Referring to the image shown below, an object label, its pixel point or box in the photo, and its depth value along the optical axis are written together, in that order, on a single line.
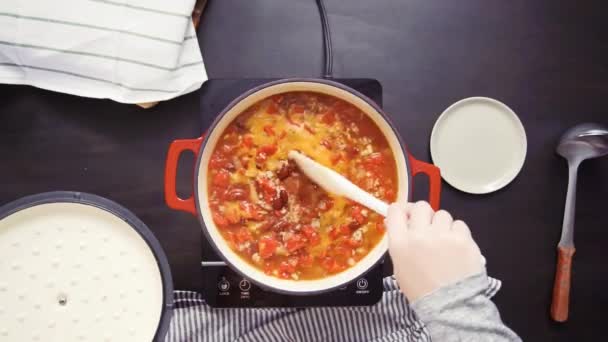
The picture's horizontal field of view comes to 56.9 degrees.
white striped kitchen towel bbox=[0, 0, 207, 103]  1.19
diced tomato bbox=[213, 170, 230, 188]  1.16
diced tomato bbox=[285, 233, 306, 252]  1.16
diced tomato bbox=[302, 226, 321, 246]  1.16
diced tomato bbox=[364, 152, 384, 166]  1.18
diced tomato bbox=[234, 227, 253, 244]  1.17
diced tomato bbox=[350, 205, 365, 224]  1.17
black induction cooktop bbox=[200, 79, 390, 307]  1.22
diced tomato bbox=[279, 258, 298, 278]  1.17
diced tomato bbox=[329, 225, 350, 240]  1.17
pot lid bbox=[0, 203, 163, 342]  1.01
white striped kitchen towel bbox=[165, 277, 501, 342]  1.26
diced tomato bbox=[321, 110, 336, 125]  1.18
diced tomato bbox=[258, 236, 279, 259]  1.16
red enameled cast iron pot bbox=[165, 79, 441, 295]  1.09
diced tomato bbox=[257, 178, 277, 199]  1.15
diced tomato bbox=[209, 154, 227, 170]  1.16
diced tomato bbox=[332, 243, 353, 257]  1.18
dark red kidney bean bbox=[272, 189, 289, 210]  1.14
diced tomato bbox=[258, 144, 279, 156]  1.15
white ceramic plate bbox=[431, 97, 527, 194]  1.32
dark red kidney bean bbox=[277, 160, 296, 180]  1.13
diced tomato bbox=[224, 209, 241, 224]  1.16
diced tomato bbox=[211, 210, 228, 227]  1.15
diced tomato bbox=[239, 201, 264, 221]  1.16
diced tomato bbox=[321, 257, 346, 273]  1.17
